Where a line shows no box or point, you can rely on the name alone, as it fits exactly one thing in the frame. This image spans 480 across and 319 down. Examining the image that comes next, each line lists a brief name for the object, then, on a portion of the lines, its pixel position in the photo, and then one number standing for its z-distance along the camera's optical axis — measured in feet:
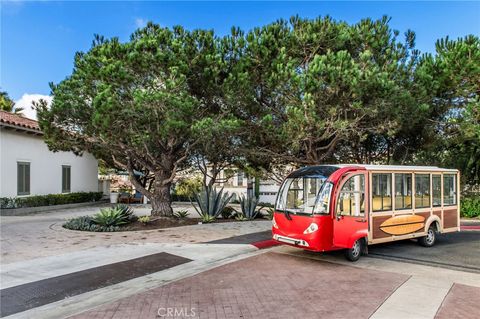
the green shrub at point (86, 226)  41.45
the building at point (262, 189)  91.00
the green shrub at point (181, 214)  52.21
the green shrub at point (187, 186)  87.45
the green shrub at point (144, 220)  45.11
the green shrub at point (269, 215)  55.86
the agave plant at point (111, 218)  42.88
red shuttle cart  28.02
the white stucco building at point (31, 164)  61.05
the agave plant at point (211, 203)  51.13
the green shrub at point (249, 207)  54.60
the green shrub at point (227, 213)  56.18
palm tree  88.80
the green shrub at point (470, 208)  60.50
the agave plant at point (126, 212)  45.21
